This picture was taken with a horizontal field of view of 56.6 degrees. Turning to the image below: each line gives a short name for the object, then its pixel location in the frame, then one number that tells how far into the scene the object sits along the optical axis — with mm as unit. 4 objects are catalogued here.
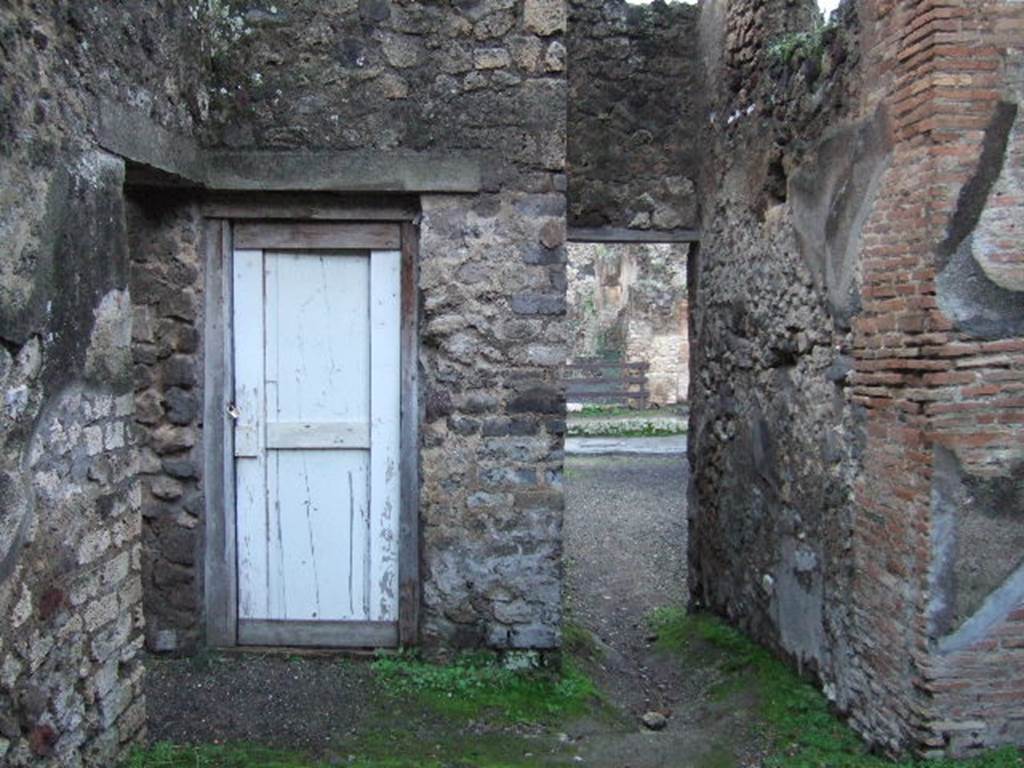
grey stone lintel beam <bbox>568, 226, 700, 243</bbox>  6781
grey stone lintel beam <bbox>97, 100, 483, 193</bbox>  4508
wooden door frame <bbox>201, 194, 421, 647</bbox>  4637
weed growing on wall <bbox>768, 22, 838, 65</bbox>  4575
